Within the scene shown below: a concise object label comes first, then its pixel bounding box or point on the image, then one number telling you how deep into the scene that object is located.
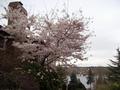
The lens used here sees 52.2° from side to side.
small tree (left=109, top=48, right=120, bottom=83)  20.82
